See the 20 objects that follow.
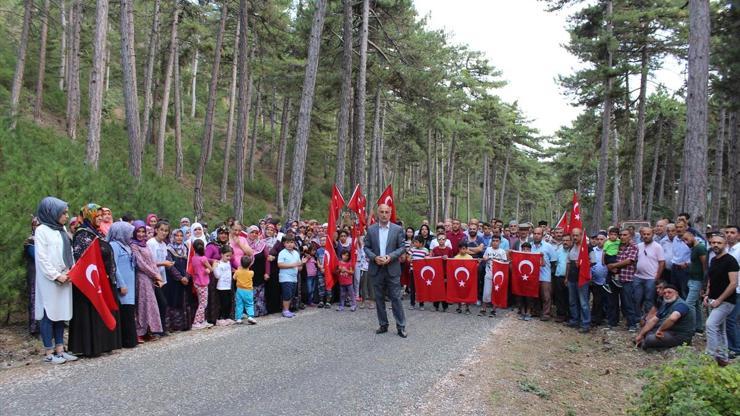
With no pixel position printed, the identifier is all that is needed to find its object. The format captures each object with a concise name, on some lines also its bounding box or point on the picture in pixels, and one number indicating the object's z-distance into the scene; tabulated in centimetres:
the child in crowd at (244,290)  968
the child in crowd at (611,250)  1061
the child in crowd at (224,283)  939
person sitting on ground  846
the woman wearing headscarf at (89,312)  673
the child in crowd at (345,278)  1121
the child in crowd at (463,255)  1174
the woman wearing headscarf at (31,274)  749
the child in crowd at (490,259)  1182
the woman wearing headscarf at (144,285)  780
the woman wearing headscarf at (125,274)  734
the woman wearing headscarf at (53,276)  632
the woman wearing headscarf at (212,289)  937
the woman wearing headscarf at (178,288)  866
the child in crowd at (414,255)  1225
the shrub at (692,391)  367
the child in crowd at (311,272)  1145
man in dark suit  845
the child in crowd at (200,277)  898
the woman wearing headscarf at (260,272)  1038
